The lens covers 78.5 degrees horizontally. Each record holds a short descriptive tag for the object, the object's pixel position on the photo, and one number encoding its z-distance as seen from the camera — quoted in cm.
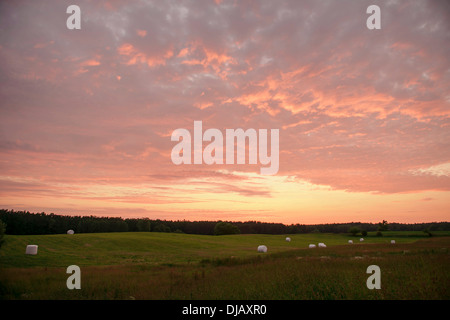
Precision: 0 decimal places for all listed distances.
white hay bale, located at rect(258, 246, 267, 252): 4631
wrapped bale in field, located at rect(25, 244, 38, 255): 3259
